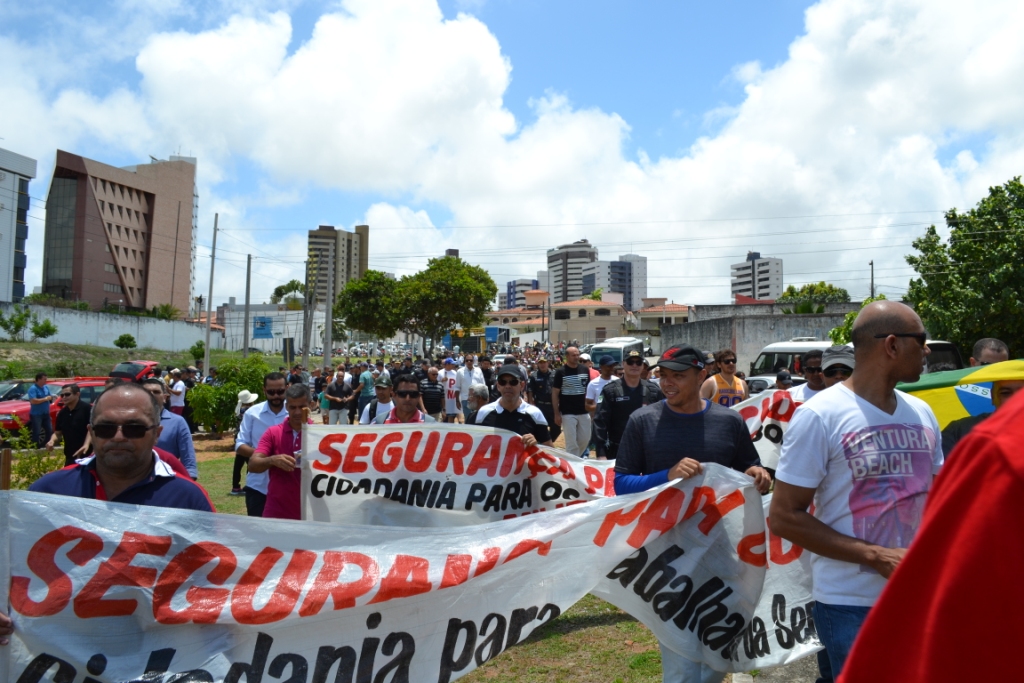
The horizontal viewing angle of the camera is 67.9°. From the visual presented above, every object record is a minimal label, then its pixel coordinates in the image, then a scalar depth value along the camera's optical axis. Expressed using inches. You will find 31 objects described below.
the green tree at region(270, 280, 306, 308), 4468.5
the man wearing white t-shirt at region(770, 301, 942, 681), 105.6
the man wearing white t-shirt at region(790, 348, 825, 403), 279.9
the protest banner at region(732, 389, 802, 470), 281.4
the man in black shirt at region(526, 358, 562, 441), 468.1
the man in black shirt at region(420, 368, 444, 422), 592.4
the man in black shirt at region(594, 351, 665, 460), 293.9
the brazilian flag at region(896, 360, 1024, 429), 205.2
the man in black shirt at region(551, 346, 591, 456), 429.7
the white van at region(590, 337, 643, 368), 1651.1
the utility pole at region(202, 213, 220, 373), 1336.1
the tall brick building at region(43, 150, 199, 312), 3435.0
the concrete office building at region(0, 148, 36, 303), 2559.1
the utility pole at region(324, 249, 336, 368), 1405.9
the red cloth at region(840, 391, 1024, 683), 35.7
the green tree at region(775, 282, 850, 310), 3607.3
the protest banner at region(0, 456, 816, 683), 116.3
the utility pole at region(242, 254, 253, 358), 1613.9
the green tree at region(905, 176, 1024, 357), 896.3
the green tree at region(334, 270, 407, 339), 2596.0
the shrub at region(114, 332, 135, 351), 2375.7
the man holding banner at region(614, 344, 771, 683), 155.8
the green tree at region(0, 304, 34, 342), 1962.4
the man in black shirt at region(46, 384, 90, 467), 370.3
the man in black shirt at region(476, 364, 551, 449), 274.2
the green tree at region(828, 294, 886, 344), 1049.4
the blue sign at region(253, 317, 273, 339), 2551.7
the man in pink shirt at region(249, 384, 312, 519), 217.9
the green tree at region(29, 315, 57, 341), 2050.9
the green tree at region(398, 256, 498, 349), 2329.0
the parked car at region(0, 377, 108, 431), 657.5
